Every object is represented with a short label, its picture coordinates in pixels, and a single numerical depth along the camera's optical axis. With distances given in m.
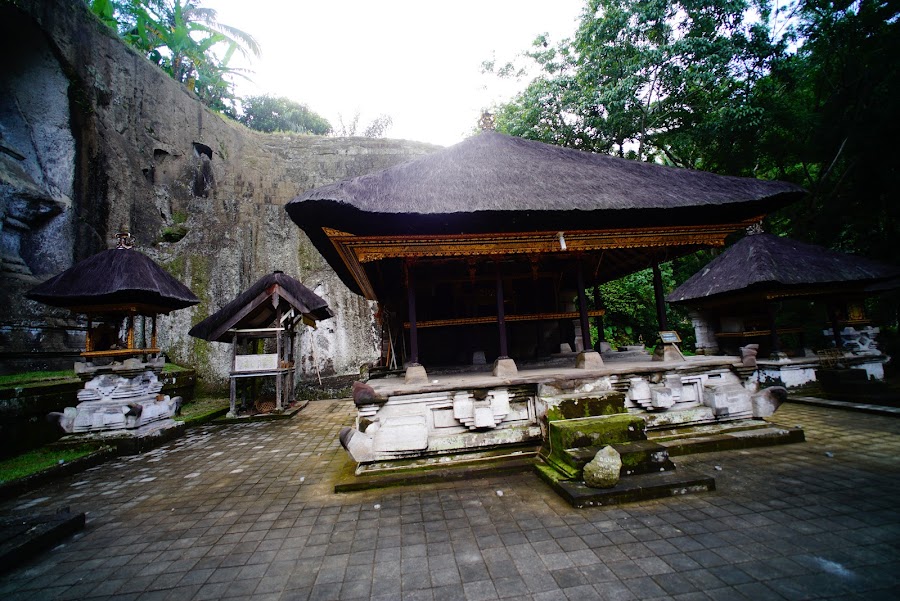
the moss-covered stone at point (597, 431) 4.04
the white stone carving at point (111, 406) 6.69
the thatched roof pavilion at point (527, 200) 4.71
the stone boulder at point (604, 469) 3.51
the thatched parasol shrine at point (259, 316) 9.26
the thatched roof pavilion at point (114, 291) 6.47
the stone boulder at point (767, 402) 5.31
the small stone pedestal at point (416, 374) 5.02
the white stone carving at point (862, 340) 9.05
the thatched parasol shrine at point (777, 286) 8.28
